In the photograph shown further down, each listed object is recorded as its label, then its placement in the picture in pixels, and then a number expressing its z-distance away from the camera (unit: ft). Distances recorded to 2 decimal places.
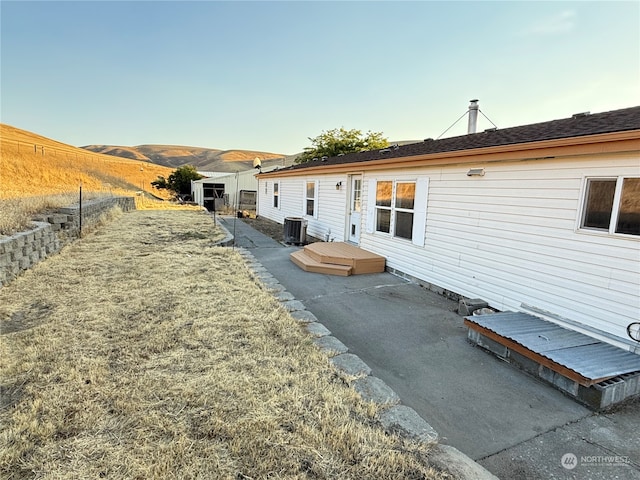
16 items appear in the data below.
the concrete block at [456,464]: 5.90
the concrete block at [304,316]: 13.33
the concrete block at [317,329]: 11.96
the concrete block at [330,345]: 10.62
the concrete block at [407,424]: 6.88
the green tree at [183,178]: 120.67
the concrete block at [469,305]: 15.16
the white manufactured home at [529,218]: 11.00
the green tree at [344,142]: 81.66
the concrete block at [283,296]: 15.92
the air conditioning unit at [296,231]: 32.70
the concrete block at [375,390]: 8.13
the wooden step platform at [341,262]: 22.29
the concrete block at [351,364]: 9.41
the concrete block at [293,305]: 14.57
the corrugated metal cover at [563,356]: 8.70
